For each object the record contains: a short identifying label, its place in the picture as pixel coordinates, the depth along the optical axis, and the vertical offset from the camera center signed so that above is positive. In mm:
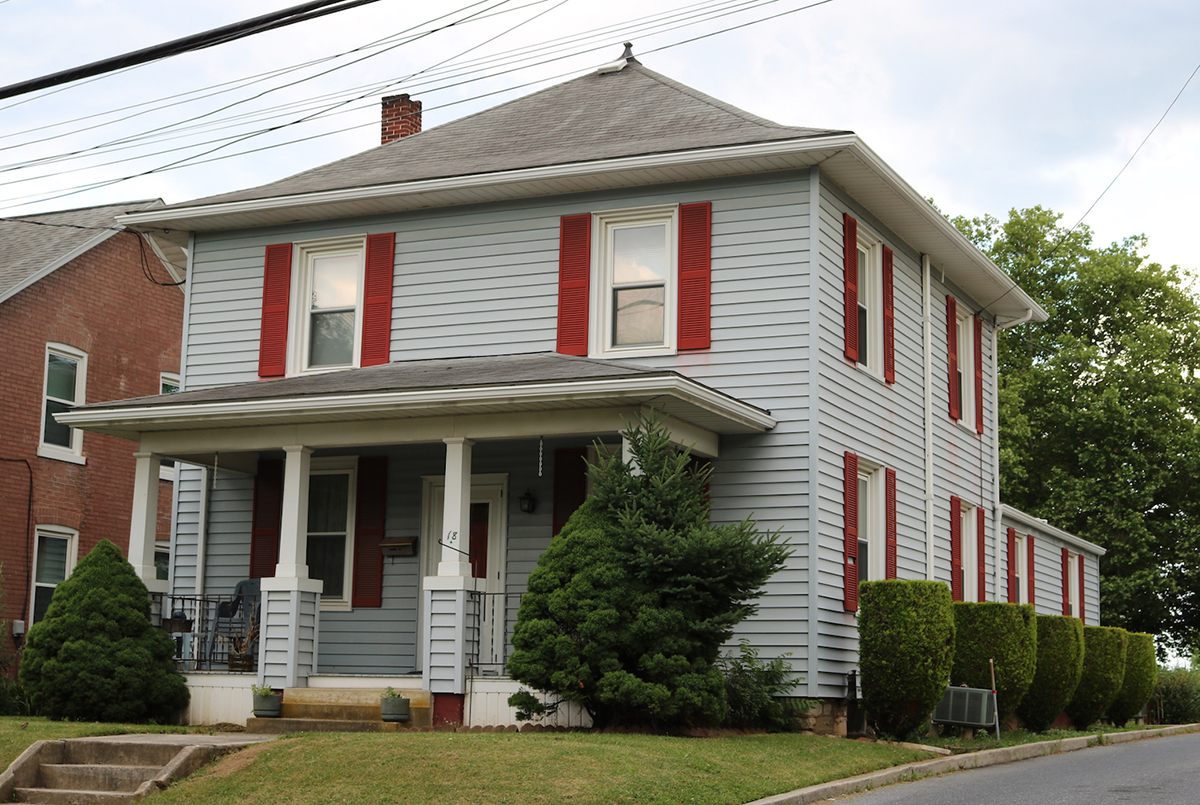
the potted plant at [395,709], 14398 -1074
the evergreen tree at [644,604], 12992 +2
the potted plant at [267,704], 14961 -1101
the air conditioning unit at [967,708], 16984 -1083
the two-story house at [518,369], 15242 +2665
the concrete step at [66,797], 11312 -1612
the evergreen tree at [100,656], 14773 -671
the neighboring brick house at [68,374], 21969 +3368
